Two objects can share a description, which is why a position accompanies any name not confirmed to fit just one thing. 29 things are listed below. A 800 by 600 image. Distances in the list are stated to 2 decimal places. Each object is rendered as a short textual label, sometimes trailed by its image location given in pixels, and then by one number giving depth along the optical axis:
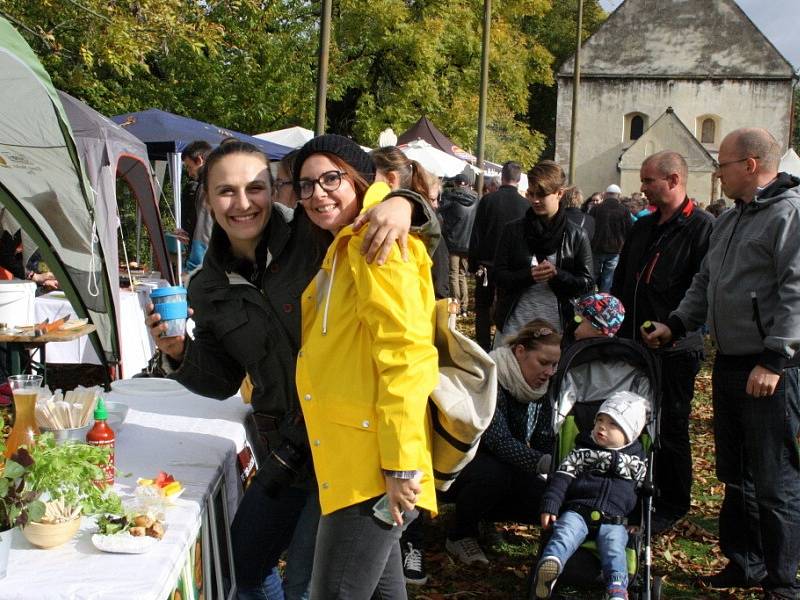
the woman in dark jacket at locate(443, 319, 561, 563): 4.15
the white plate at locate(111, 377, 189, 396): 3.65
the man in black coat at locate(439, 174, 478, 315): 10.80
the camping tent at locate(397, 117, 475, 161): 17.59
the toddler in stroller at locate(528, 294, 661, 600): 3.43
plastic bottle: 2.42
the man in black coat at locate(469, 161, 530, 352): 8.22
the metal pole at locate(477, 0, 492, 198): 17.66
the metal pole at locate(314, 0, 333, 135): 8.72
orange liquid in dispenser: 2.41
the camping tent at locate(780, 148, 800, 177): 20.19
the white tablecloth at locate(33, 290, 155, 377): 7.02
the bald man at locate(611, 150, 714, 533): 4.41
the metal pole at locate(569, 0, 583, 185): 25.53
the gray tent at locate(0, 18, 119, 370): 4.26
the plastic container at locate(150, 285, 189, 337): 2.53
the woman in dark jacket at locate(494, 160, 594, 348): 5.19
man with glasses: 3.46
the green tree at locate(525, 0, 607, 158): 47.81
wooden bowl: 1.99
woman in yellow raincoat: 2.01
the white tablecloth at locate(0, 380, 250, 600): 1.85
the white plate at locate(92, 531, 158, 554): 2.00
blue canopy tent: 11.19
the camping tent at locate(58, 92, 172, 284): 7.54
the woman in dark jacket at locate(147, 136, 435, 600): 2.44
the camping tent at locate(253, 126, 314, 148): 14.52
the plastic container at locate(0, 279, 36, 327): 6.09
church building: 40.00
